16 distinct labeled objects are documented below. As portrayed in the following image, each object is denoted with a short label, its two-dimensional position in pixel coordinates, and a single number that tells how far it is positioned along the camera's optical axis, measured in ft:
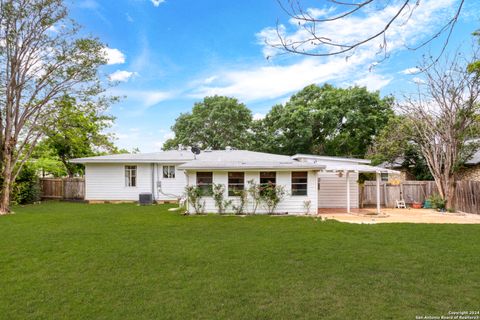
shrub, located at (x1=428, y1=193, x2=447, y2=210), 41.65
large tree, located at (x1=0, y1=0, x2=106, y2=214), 38.01
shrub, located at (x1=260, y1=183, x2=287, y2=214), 36.47
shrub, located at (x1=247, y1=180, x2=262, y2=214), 36.73
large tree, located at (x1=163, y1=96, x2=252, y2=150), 84.33
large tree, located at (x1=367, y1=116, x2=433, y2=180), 55.26
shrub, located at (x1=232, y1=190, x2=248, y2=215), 36.68
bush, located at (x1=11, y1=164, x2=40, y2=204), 48.88
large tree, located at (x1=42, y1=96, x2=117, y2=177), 44.42
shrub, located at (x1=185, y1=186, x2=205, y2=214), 36.37
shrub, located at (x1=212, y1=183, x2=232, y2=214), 36.68
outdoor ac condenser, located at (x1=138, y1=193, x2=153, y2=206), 48.08
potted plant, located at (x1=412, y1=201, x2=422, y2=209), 45.65
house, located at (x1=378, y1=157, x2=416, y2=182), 62.86
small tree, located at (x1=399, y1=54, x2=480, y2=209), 40.22
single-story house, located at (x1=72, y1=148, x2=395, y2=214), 37.01
